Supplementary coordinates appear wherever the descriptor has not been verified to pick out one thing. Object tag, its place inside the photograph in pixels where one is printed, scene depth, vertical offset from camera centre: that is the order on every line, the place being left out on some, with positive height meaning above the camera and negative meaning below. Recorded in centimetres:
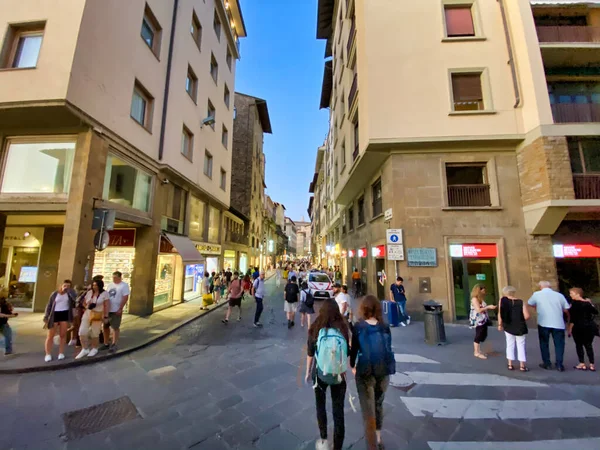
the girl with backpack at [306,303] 834 -116
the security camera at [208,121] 1464 +828
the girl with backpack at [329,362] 278 -102
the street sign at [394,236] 990 +120
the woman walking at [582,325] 530 -116
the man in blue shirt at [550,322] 533 -111
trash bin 707 -155
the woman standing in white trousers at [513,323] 527 -112
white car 1527 -107
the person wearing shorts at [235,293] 991 -101
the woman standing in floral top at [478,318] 608 -116
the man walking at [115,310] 633 -109
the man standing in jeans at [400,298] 936 -109
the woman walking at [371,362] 289 -105
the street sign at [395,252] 984 +59
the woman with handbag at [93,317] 588 -117
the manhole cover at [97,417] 339 -213
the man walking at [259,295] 916 -102
